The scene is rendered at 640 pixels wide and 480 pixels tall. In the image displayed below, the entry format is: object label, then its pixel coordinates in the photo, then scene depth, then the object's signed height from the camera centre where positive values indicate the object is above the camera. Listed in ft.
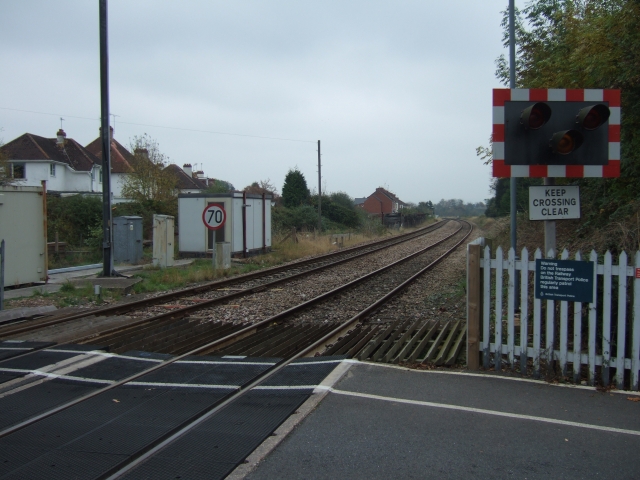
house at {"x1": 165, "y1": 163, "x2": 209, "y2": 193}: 197.88 +14.78
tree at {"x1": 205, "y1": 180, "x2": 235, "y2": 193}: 159.55 +13.71
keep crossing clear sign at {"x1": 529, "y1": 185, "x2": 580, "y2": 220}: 19.02 +0.60
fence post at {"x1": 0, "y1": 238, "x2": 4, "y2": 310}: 31.68 -3.10
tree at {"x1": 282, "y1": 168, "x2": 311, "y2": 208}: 185.06 +10.43
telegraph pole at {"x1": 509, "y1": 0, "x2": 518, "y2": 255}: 32.53 +9.07
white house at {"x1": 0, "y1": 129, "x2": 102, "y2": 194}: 150.30 +15.84
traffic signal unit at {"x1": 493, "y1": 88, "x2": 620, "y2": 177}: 18.89 +2.89
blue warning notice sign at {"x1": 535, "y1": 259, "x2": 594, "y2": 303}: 17.33 -1.83
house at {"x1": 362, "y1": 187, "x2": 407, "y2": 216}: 364.23 +13.00
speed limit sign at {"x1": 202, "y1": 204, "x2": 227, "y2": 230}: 52.01 +0.44
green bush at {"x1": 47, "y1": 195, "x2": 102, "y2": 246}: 94.27 +0.79
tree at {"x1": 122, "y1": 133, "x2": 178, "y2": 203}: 99.76 +6.80
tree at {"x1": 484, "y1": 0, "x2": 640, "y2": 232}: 32.14 +9.53
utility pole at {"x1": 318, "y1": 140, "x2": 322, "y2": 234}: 127.75 +9.08
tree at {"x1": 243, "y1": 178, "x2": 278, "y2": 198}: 193.88 +11.55
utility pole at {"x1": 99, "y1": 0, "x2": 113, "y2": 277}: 45.88 +7.26
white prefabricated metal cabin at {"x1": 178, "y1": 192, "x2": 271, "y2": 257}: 69.87 -0.53
